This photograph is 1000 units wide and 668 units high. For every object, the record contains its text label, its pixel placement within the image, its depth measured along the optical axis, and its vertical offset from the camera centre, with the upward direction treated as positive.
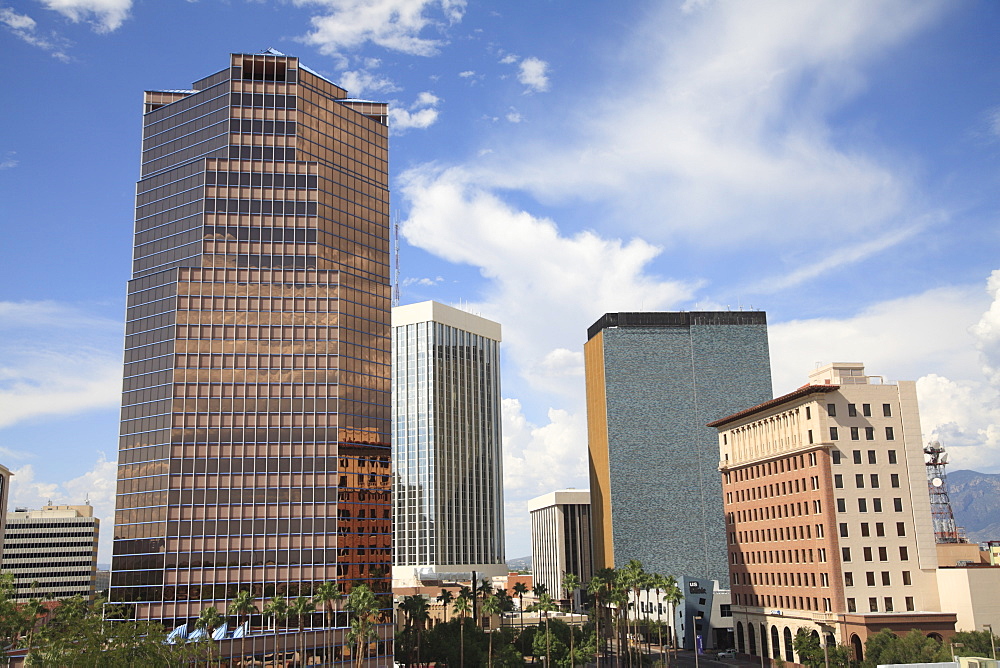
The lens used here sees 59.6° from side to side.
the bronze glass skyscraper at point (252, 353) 151.75 +33.11
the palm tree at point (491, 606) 146.25 -12.72
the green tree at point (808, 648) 133.62 -19.39
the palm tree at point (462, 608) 140.12 -12.35
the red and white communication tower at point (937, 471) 193.75 +10.40
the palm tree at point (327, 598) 133.25 -9.85
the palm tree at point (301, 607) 121.32 -10.05
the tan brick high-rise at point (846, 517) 140.25 +0.48
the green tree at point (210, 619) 119.56 -11.30
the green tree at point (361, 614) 129.75 -12.98
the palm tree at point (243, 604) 119.99 -9.38
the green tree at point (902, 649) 118.50 -17.74
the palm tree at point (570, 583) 153.38 -9.63
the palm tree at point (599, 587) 160.09 -11.12
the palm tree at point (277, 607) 122.19 -10.00
